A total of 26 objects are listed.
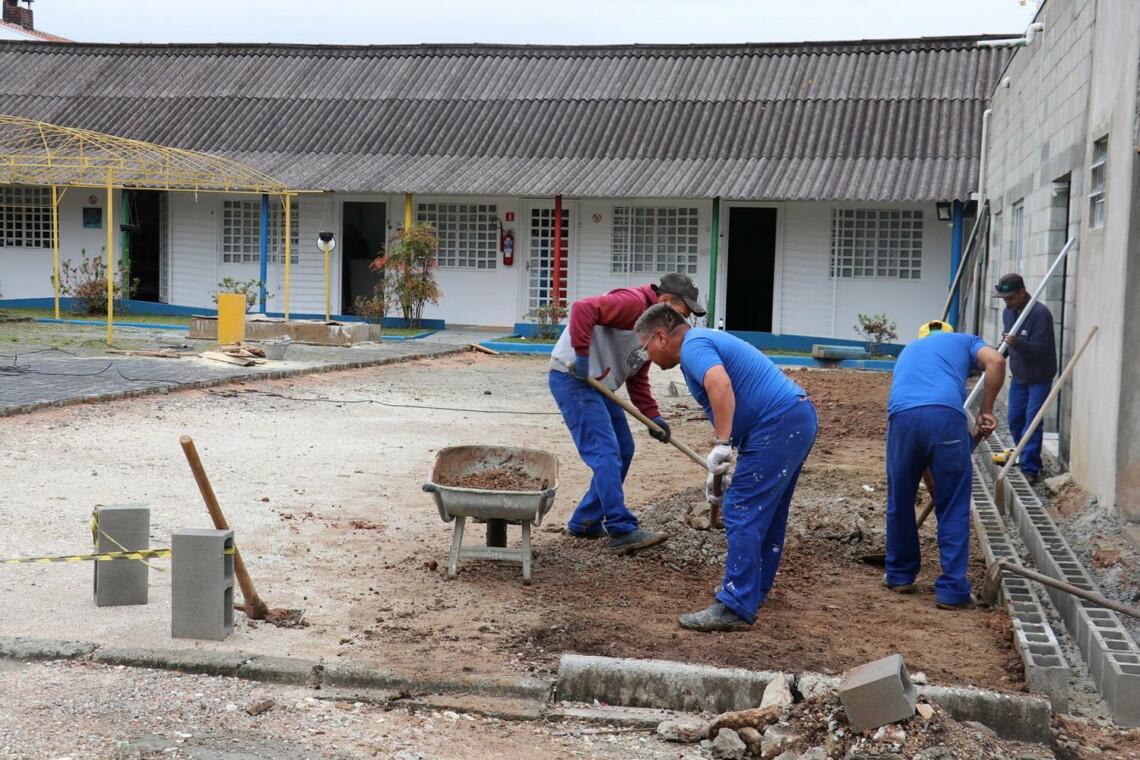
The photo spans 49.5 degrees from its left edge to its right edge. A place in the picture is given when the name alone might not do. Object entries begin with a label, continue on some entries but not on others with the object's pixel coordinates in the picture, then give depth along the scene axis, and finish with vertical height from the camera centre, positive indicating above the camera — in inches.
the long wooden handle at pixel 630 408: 268.7 -28.3
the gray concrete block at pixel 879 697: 164.2 -54.8
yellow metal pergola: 783.1 +66.8
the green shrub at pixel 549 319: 852.0 -28.6
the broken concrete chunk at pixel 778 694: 177.8 -59.5
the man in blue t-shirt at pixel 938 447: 244.2 -31.5
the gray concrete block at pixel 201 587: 206.5 -53.1
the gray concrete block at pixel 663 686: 189.5 -62.3
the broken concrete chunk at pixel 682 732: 177.6 -64.9
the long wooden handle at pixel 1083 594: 207.2 -52.0
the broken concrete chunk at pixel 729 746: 169.8 -63.6
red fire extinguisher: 922.7 +21.4
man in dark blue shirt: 378.0 -20.5
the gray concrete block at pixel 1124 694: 189.8 -61.8
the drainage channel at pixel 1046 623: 193.9 -59.4
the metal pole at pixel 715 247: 824.3 +23.7
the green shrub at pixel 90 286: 944.3 -15.7
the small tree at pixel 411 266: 860.6 +5.6
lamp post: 828.6 +20.0
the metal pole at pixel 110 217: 671.8 +27.3
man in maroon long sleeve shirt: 277.4 -23.4
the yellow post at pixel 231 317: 685.9 -26.6
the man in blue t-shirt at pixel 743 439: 222.7 -28.4
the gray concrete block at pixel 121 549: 226.2 -52.3
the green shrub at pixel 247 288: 912.9 -14.2
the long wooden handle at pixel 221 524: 208.4 -44.1
